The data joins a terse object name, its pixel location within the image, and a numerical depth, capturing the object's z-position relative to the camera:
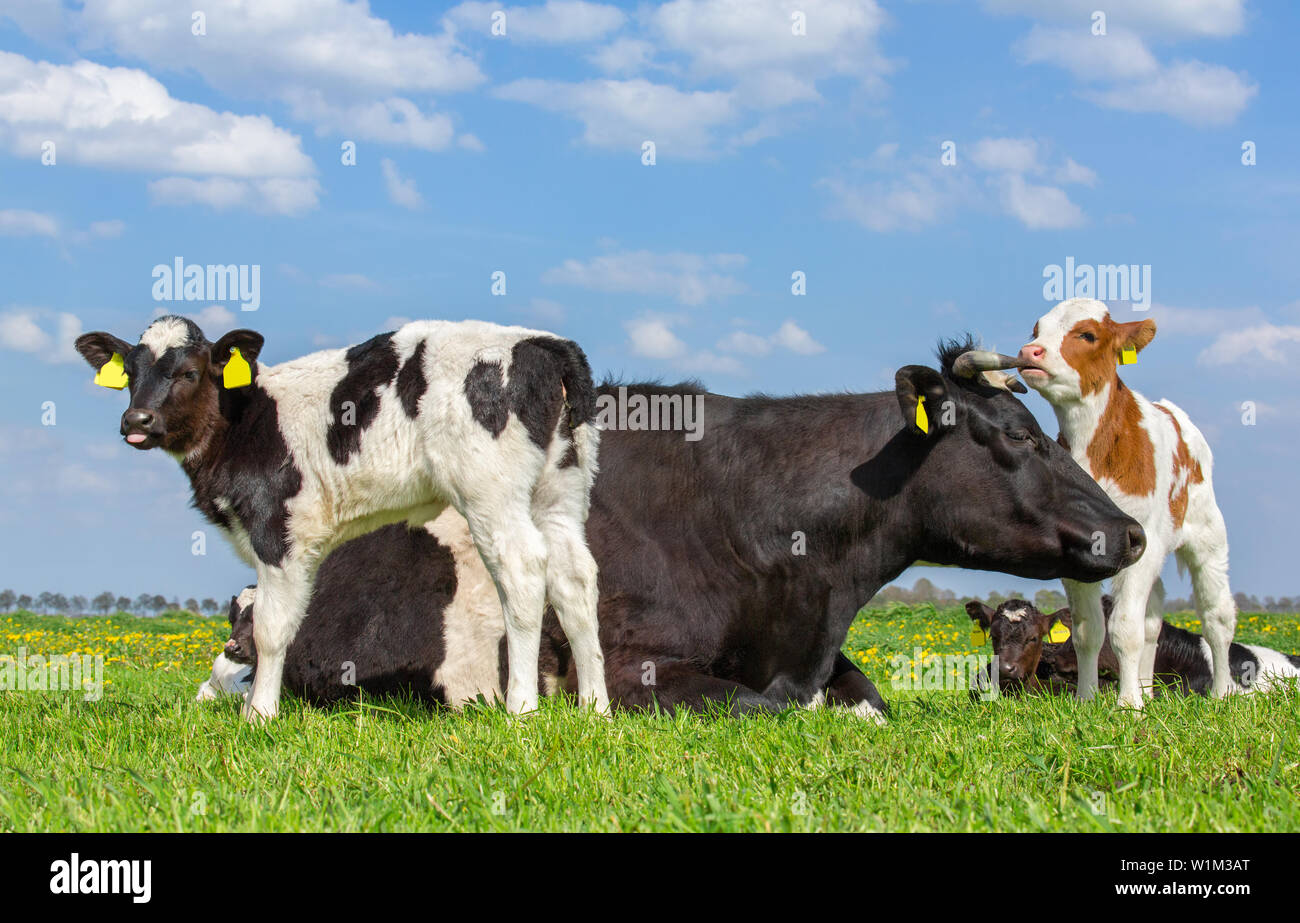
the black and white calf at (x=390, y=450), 6.60
